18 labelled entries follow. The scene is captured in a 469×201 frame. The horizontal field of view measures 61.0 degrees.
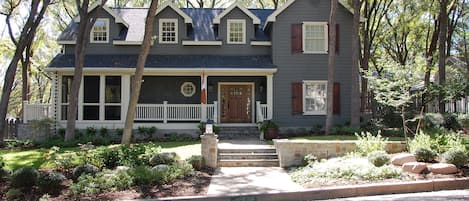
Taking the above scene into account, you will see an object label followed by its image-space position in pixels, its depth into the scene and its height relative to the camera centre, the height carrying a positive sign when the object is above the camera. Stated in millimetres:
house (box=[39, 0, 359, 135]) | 17906 +1721
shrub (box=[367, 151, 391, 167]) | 9391 -1231
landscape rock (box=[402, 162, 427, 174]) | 8820 -1349
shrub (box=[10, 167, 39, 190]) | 7891 -1425
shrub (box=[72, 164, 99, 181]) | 8774 -1417
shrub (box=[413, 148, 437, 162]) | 9414 -1122
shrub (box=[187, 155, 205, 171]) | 10383 -1428
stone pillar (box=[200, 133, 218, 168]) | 10906 -1158
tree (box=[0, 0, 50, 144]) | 14031 +1538
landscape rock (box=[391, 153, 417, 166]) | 9500 -1251
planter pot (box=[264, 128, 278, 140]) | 16109 -1095
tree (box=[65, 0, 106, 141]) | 15492 +1800
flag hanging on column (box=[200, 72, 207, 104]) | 16062 +648
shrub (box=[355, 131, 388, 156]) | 10586 -1030
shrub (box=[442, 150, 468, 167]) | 8984 -1145
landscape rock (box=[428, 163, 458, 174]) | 8656 -1354
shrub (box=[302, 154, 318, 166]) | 10719 -1415
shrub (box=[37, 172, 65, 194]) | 7773 -1488
